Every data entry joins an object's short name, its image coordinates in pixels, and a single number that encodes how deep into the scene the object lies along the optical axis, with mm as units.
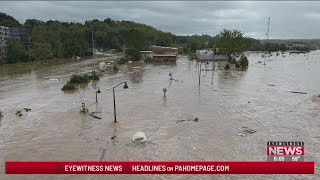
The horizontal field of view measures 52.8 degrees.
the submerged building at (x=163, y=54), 100938
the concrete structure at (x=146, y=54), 104062
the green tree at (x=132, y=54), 103938
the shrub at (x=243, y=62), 86800
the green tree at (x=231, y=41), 110062
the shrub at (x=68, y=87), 50281
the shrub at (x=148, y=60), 100225
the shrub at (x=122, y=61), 94269
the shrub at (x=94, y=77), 61012
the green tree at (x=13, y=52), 95600
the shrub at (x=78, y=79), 56156
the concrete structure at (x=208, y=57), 103825
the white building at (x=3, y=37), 102431
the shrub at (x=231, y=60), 99750
